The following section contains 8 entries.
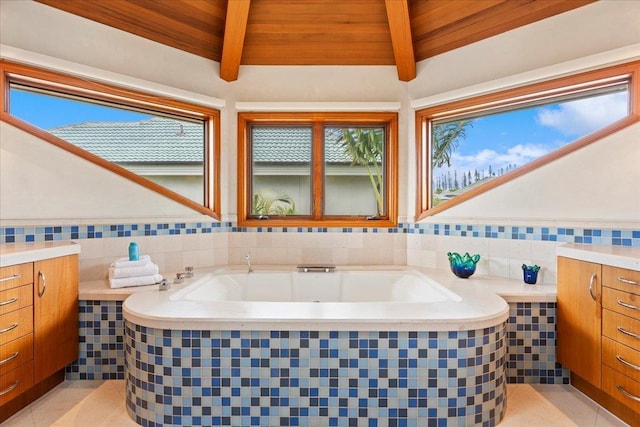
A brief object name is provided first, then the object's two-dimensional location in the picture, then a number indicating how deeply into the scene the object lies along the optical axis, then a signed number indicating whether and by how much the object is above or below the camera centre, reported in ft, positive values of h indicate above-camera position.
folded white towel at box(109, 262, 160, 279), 7.75 -1.20
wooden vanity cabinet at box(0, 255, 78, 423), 5.88 -1.93
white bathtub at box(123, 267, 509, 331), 5.56 -1.55
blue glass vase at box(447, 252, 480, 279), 8.83 -1.22
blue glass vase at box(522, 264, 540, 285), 8.13 -1.34
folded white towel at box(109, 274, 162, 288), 7.66 -1.40
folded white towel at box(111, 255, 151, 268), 7.88 -1.03
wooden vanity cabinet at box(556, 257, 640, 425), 5.68 -2.00
